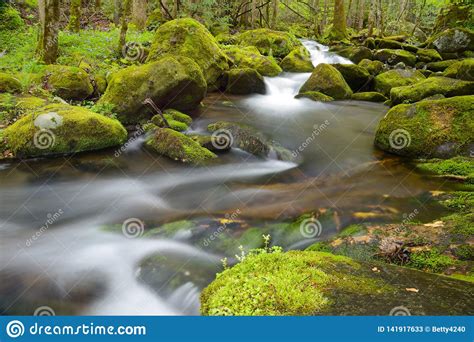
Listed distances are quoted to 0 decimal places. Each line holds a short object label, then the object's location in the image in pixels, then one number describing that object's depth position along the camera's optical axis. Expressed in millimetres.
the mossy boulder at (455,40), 18625
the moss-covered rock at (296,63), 17156
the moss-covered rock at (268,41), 19781
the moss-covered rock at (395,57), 17891
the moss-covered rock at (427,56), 18084
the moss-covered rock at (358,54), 18891
